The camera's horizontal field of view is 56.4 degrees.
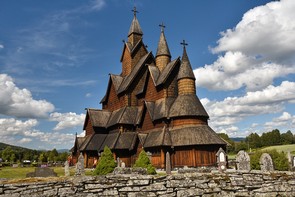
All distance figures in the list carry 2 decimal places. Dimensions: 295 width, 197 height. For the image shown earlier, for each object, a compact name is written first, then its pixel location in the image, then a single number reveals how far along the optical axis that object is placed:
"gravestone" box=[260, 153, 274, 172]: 13.18
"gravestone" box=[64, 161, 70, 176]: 22.30
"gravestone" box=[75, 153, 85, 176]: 21.19
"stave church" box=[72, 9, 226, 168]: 28.67
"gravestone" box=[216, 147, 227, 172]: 19.14
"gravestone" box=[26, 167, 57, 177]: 15.37
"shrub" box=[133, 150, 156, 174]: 21.28
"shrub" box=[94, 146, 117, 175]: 21.24
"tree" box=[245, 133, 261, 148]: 123.37
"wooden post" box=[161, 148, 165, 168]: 28.91
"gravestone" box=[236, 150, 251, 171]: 13.72
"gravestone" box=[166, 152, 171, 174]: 18.73
